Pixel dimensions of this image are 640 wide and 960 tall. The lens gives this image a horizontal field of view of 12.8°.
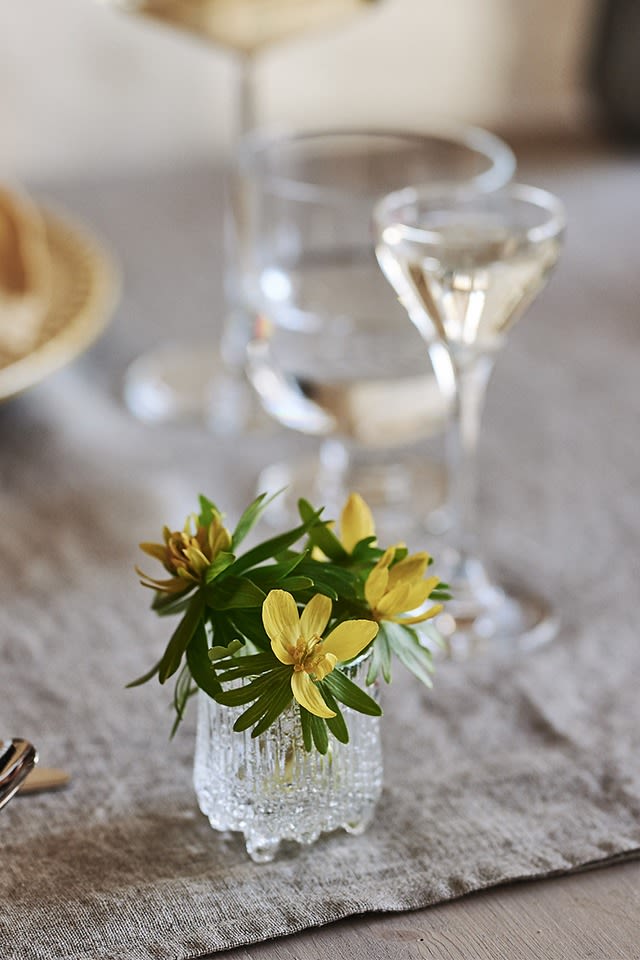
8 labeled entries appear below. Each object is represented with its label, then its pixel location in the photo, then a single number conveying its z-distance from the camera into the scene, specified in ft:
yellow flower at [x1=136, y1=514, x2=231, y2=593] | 2.45
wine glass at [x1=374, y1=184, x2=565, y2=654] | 2.68
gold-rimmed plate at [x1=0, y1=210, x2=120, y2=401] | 3.22
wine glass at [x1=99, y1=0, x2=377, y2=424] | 3.33
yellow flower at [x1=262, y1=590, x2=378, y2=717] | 2.35
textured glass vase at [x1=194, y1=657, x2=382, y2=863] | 2.42
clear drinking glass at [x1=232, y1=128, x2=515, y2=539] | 3.10
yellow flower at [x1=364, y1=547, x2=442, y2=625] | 2.43
